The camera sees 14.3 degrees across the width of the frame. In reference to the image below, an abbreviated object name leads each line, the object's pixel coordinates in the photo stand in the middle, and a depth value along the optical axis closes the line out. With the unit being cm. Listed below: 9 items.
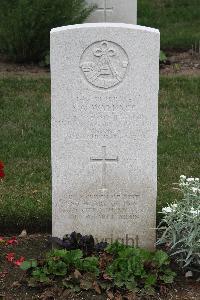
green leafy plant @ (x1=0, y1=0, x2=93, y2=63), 1016
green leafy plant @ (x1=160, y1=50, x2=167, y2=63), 1073
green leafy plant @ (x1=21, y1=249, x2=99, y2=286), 478
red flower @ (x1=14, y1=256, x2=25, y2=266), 511
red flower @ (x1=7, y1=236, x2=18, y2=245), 548
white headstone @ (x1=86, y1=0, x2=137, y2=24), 1078
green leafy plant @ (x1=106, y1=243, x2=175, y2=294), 475
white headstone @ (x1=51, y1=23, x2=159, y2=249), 491
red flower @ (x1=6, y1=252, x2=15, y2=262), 521
